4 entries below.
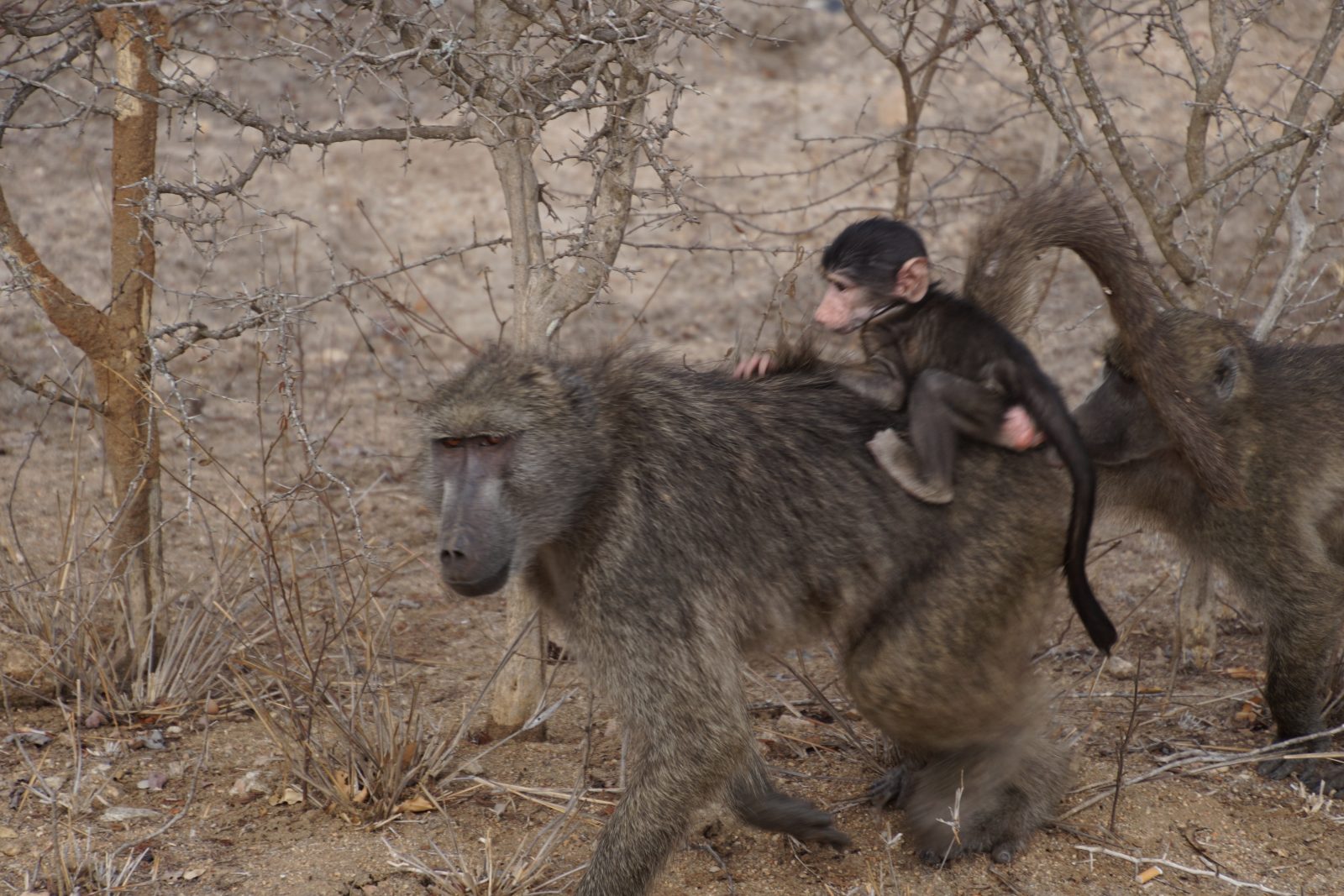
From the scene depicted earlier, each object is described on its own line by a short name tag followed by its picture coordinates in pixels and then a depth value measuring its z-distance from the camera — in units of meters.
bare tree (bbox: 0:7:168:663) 6.85
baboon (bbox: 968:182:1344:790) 6.64
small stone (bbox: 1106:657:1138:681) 8.45
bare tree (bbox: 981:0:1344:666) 7.26
